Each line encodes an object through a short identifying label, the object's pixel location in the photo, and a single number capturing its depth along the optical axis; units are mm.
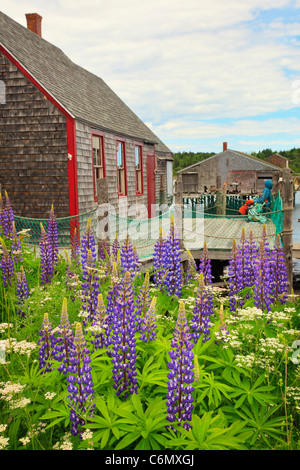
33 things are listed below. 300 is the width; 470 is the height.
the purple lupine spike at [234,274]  4816
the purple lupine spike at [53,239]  5828
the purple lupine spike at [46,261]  5656
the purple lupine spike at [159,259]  5177
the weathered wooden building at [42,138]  11477
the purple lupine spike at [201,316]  3675
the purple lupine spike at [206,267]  4864
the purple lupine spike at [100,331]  3225
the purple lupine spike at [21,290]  4586
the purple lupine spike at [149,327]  3351
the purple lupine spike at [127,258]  4570
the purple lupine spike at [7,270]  5082
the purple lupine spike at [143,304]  3585
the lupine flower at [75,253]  5877
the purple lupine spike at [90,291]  4102
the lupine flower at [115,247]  5828
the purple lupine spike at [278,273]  5168
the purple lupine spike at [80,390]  2652
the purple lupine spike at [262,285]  4372
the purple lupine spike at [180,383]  2619
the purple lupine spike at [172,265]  5070
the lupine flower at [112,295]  3555
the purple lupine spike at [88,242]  5160
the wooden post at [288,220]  8320
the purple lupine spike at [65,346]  3000
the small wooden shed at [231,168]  57625
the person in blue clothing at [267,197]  14538
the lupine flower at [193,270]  5508
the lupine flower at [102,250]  6485
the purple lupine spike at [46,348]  3354
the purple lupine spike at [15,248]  5568
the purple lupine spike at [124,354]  2973
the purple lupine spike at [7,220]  6029
